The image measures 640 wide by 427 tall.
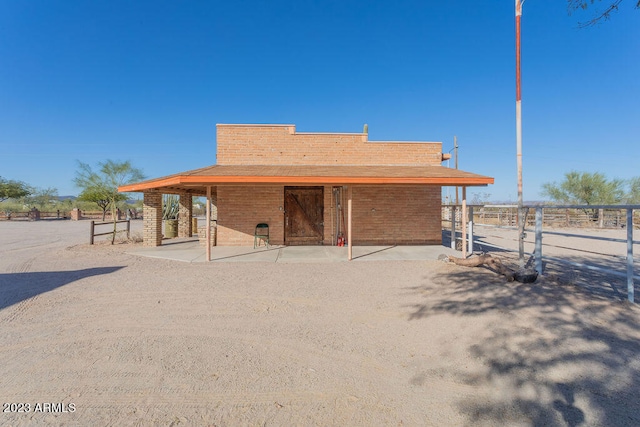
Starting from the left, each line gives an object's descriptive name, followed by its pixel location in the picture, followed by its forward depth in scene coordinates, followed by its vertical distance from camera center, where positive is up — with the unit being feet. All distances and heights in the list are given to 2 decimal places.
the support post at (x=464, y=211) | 27.69 +0.57
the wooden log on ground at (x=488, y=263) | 20.73 -3.98
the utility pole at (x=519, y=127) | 22.16 +6.97
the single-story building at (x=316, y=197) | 36.45 +2.65
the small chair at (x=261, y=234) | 35.42 -2.15
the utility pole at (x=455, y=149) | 69.55 +16.83
